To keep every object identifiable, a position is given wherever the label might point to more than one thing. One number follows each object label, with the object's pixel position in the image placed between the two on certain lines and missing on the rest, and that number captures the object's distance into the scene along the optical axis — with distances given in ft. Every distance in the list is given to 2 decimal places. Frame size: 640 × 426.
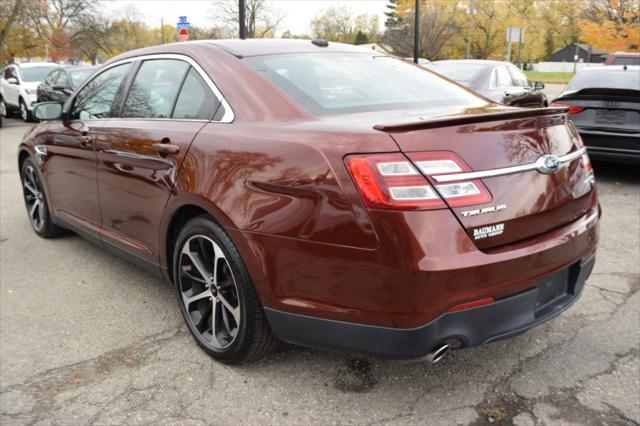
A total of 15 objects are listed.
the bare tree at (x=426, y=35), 110.42
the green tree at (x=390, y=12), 272.39
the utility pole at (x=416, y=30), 64.62
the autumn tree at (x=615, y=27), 94.22
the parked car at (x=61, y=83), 42.91
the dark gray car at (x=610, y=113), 21.33
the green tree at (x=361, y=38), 223.71
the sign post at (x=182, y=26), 46.97
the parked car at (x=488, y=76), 28.40
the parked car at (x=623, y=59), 44.06
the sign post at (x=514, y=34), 65.82
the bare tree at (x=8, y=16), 71.41
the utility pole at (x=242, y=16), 40.63
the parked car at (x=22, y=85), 51.62
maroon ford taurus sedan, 6.89
